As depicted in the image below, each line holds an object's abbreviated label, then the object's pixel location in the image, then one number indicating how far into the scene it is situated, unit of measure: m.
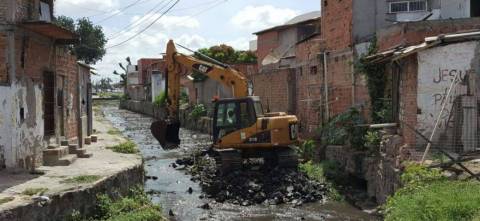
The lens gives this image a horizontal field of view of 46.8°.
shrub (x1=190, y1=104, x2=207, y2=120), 37.16
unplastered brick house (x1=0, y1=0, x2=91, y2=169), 11.74
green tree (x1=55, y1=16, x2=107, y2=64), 56.97
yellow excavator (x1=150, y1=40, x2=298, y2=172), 16.05
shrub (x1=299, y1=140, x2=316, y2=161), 18.28
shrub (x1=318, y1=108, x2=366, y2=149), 15.33
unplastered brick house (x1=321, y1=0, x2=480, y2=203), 12.26
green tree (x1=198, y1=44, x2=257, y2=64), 40.66
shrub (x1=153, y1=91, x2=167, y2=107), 49.54
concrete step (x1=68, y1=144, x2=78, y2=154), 15.02
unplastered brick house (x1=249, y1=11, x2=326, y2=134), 21.08
